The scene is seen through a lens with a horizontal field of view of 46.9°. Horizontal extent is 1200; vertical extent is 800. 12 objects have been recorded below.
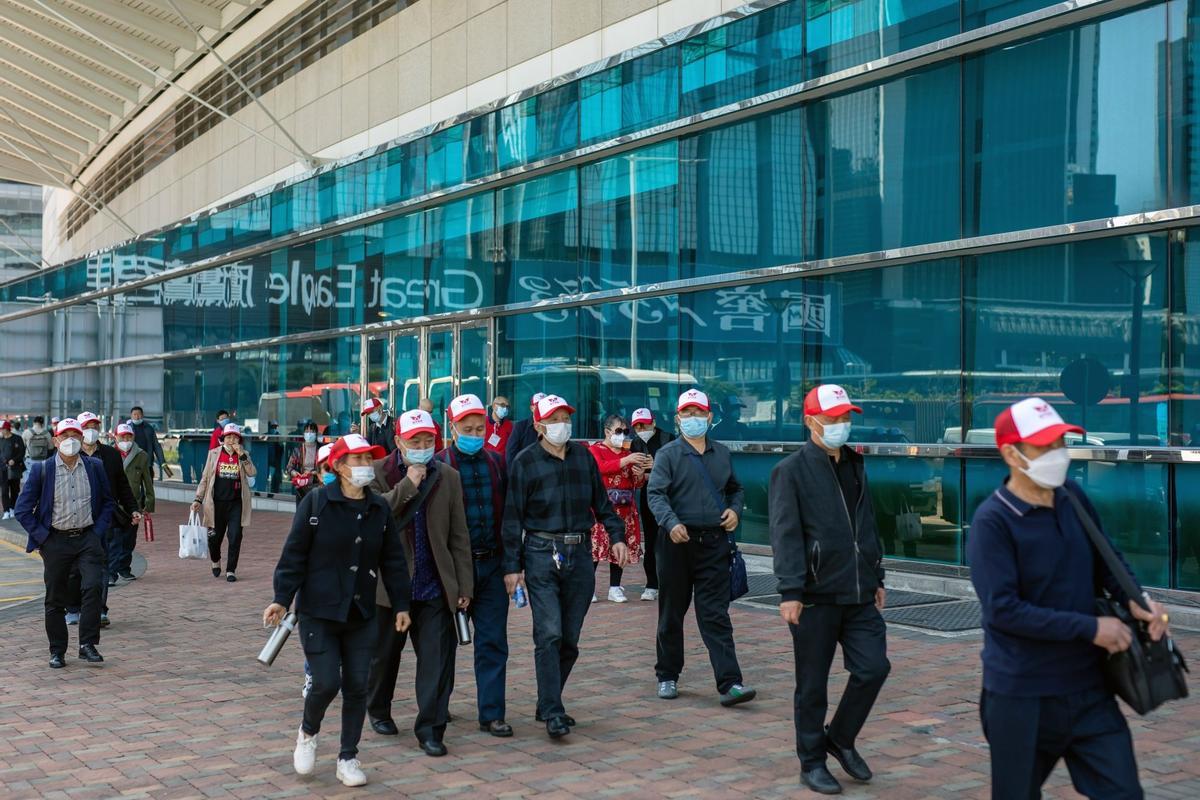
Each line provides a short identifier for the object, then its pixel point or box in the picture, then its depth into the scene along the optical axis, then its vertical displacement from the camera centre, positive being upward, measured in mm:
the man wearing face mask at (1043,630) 4250 -636
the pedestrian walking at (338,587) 6562 -820
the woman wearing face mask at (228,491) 14805 -830
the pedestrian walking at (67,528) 9953 -837
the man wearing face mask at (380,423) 18047 -91
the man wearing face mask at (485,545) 7488 -702
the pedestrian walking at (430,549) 7266 -700
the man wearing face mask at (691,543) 8227 -757
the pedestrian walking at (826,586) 6320 -759
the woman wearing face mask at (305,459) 19086 -640
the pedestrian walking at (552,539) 7543 -673
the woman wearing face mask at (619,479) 12203 -539
